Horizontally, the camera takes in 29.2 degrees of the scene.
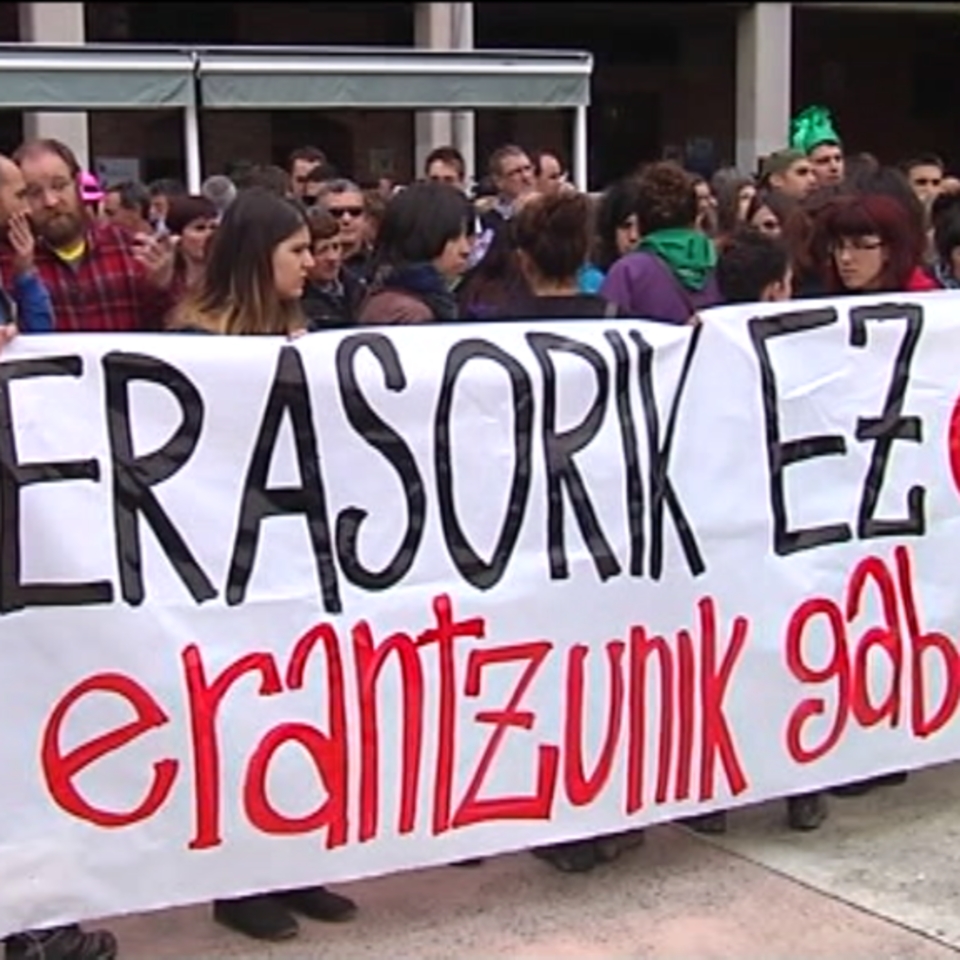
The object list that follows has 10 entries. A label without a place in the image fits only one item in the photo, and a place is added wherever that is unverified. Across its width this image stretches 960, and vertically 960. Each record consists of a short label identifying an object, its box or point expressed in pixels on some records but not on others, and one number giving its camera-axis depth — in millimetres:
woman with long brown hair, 3834
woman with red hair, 4734
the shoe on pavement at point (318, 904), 3859
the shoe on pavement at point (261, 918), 3783
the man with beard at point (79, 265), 4668
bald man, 4164
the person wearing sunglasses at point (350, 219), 5691
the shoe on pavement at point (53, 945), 3586
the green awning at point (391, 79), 10109
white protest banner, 3506
